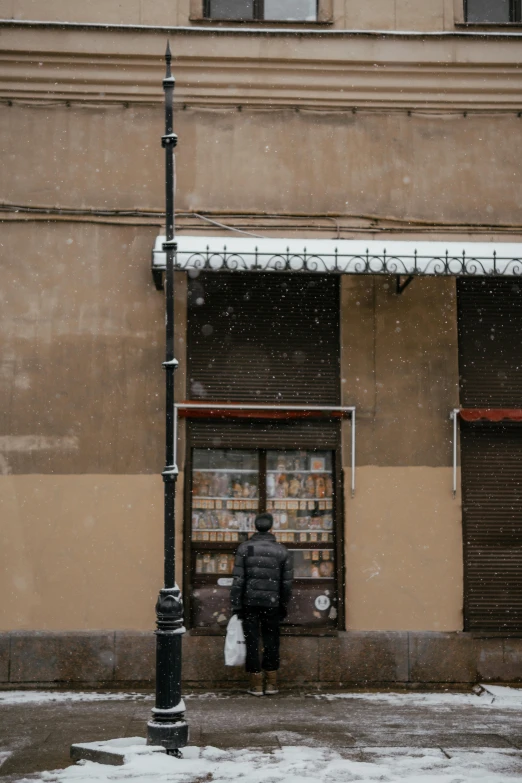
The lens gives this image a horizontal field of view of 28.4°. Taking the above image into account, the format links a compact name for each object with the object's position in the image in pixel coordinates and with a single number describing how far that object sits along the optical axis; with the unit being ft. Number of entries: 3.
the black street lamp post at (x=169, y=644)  27.43
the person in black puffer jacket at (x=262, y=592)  36.76
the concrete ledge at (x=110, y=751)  26.53
